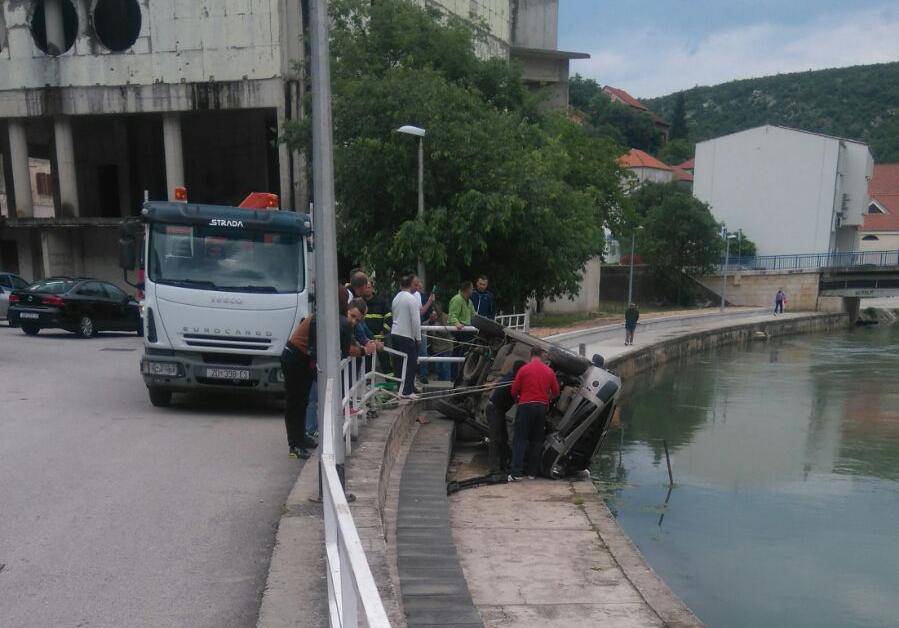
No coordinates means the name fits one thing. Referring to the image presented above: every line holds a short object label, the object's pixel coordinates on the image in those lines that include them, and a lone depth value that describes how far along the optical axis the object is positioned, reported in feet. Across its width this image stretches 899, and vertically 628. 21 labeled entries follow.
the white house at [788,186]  183.01
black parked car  59.77
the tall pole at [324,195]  17.85
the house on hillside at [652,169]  285.43
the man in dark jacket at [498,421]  33.09
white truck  31.83
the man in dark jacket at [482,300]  45.27
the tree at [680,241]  166.71
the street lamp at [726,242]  156.04
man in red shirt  30.68
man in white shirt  32.37
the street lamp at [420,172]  54.75
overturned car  32.37
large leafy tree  66.59
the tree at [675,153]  357.00
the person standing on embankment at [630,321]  84.99
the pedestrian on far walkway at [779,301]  155.43
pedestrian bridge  164.96
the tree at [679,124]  398.01
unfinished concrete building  89.86
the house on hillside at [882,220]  226.17
